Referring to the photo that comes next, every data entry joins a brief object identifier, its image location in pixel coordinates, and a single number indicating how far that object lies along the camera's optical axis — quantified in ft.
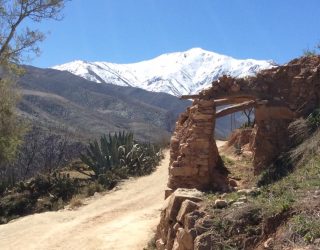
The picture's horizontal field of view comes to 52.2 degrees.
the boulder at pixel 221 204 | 15.58
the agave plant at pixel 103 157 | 43.50
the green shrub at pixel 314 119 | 21.96
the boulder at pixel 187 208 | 16.43
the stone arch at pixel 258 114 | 24.15
